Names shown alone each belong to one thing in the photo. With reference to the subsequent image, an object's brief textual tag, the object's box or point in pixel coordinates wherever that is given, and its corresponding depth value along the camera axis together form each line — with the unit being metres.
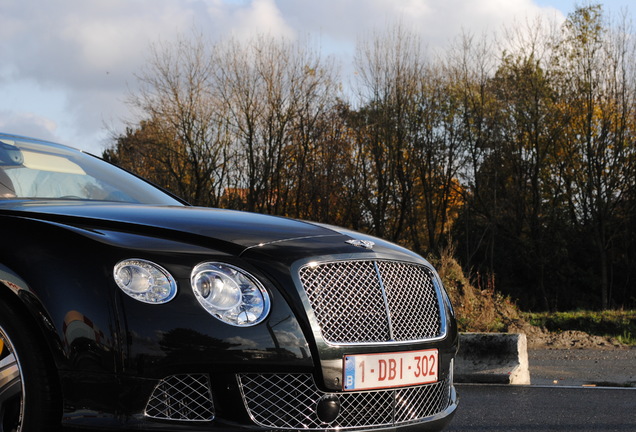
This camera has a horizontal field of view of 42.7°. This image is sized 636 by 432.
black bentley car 2.70
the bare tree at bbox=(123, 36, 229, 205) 35.62
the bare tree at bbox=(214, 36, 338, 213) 36.19
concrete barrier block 8.11
